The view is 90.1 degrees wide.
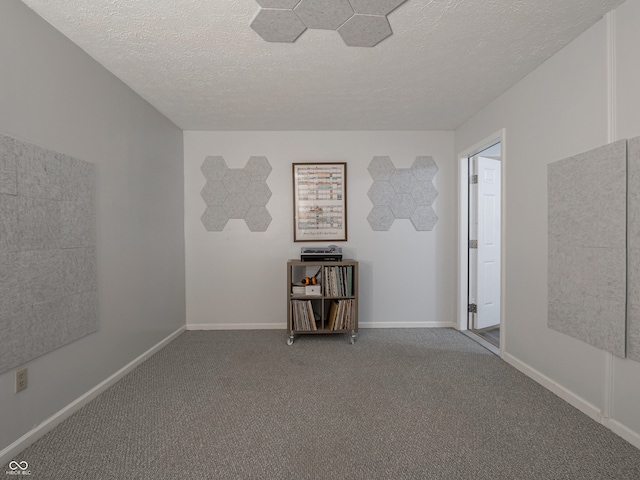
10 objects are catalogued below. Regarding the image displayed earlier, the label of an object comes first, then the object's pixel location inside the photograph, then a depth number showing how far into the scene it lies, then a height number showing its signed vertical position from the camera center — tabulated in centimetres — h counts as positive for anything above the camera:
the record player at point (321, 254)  335 -19
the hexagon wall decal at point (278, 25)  171 +119
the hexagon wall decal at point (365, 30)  176 +119
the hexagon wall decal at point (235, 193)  364 +49
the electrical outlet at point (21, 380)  160 -72
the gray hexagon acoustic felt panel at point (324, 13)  164 +119
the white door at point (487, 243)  346 -9
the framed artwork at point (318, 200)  364 +41
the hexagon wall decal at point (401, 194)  368 +47
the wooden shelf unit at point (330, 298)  323 -66
